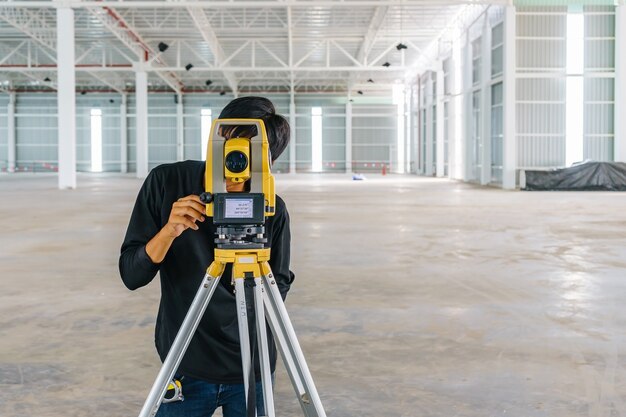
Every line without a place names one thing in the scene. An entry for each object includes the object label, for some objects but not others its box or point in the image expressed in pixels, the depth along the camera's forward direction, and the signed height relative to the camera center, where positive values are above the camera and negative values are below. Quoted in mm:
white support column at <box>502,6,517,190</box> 31859 +3717
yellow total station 2156 +44
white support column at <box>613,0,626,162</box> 31750 +4196
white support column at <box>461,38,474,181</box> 39469 +3893
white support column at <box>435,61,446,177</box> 47475 +3711
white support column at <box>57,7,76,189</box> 31141 +3935
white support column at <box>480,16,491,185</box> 35438 +3681
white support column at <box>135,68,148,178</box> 45031 +3778
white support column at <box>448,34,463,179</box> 43156 +3794
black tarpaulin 31109 -14
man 2566 -327
